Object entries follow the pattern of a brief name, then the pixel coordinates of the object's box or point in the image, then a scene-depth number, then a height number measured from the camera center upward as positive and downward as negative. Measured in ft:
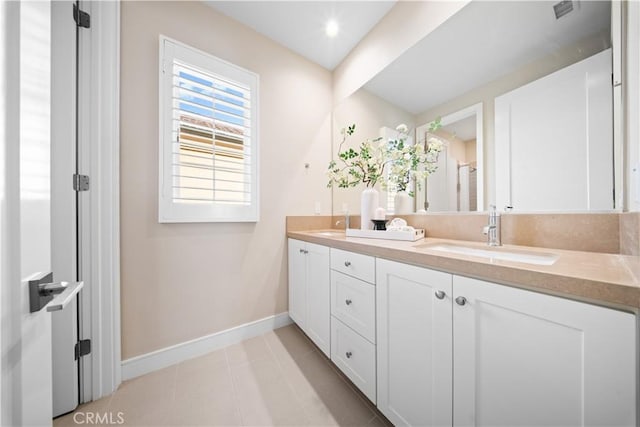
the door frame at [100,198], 3.95 +0.32
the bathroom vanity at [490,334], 1.62 -1.19
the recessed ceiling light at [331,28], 5.93 +5.08
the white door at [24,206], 1.27 +0.06
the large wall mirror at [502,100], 3.05 +2.08
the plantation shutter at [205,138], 4.87 +1.82
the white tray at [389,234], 4.21 -0.42
